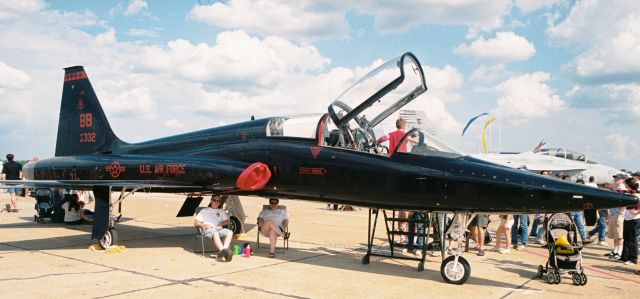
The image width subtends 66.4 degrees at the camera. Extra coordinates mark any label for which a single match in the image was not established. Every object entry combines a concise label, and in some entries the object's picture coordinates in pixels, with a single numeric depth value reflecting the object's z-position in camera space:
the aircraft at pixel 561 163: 26.80
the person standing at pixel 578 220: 11.04
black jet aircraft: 6.41
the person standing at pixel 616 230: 9.37
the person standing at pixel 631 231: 8.52
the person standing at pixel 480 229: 8.96
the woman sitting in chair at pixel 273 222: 8.52
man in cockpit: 7.09
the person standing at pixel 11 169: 15.21
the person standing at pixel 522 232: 10.23
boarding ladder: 7.48
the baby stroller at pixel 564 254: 6.70
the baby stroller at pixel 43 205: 13.02
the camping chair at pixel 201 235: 8.20
